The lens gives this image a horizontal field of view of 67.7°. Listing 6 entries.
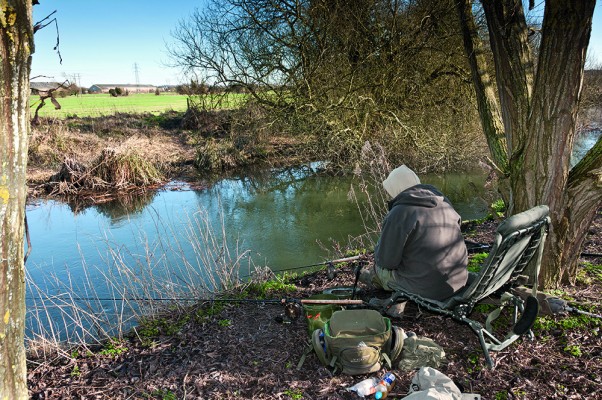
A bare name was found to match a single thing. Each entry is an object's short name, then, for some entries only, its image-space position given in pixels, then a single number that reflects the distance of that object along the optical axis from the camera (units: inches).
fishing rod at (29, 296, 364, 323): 144.7
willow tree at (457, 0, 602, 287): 135.9
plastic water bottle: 105.5
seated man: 127.6
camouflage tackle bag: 115.1
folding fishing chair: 109.7
